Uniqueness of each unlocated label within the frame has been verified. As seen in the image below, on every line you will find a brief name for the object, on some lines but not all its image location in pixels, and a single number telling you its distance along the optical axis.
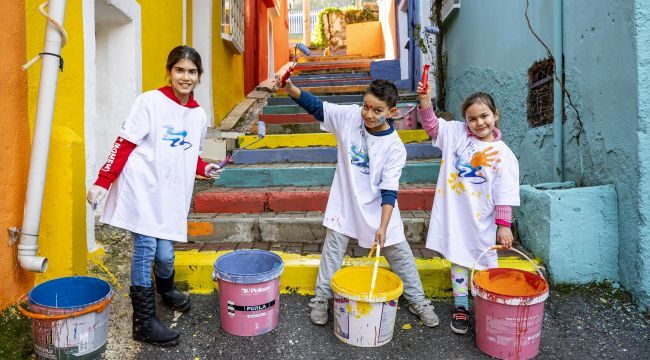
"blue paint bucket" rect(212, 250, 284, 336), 2.54
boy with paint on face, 2.75
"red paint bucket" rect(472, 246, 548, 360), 2.35
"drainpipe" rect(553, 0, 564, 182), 3.56
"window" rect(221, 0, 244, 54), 7.26
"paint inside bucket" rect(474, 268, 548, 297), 2.64
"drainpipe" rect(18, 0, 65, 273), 2.54
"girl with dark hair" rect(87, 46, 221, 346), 2.53
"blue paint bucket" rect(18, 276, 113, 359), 2.17
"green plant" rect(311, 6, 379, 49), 19.16
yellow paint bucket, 2.44
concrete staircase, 3.26
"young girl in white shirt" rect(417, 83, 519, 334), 2.75
